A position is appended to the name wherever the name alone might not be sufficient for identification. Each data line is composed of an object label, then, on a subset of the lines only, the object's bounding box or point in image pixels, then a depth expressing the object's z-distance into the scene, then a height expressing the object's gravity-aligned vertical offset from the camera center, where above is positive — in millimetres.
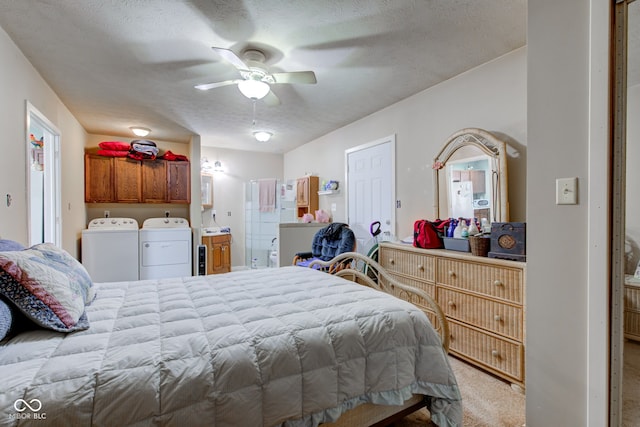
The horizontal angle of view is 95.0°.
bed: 889 -521
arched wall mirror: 2395 +304
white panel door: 3697 +327
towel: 5645 +331
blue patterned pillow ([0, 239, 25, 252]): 1507 -184
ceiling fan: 2348 +1104
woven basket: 2221 -260
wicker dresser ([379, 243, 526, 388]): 1947 -681
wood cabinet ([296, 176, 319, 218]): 5270 +323
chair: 3492 -418
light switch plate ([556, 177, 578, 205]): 1236 +84
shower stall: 5648 -15
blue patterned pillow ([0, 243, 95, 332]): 1120 -321
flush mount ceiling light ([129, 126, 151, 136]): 4430 +1239
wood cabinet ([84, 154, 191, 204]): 4578 +510
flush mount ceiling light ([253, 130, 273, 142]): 4064 +1060
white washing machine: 4223 -605
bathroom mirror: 5801 +425
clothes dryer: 4578 -634
